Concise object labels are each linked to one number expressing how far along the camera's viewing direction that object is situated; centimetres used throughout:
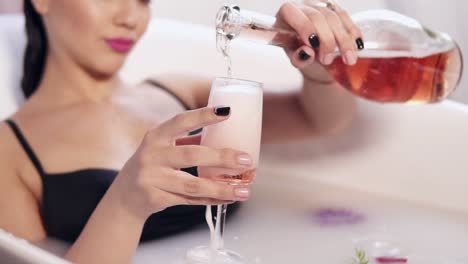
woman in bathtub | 97
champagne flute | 97
